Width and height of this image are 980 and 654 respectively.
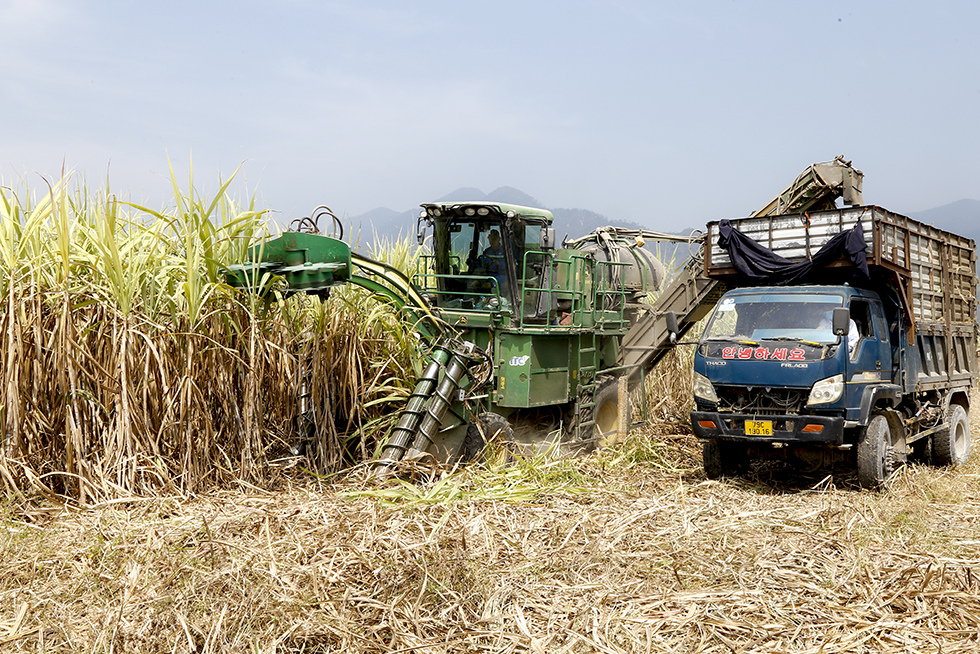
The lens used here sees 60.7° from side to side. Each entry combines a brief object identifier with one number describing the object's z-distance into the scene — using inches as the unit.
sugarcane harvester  271.0
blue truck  290.4
